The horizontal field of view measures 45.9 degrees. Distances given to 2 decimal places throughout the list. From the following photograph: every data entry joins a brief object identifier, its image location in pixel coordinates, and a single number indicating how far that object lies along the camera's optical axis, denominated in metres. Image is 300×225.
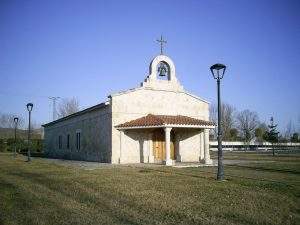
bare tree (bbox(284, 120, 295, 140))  97.25
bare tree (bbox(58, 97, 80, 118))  83.56
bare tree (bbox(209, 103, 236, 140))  76.88
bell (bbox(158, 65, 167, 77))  27.69
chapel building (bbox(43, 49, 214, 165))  25.39
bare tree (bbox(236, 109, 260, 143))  85.12
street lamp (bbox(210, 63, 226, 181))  14.32
